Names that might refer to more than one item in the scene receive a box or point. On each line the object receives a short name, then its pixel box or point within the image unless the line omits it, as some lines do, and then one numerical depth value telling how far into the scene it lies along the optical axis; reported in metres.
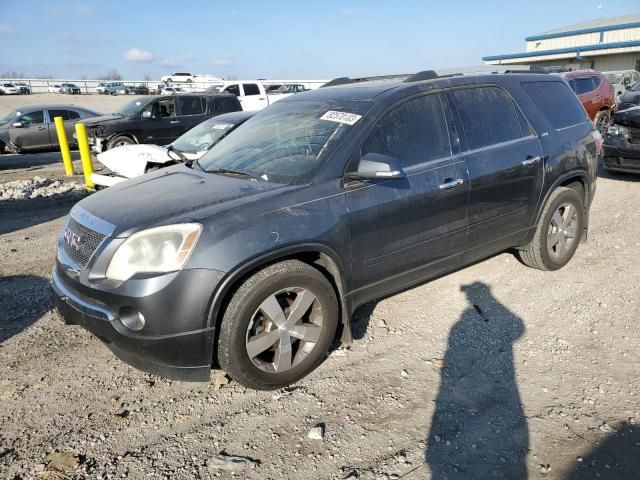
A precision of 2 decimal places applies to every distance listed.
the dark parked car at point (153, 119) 12.36
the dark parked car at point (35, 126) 14.20
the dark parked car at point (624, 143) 8.17
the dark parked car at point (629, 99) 12.89
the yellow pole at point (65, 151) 10.63
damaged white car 6.81
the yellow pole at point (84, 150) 8.84
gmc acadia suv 2.72
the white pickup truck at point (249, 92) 19.36
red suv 12.83
